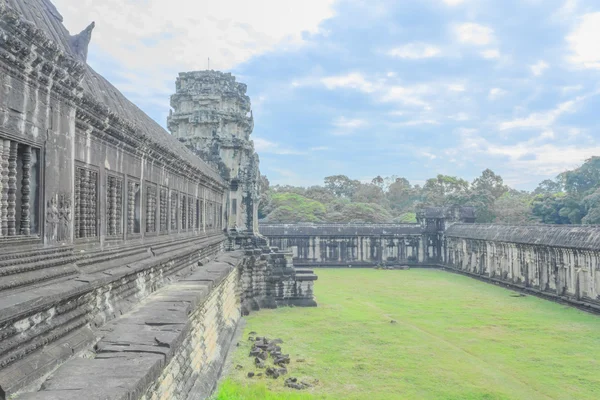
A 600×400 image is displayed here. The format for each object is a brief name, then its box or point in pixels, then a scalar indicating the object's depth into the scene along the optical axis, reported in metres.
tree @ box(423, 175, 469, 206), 73.25
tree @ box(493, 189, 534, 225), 48.85
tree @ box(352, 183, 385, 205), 86.62
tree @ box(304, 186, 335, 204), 77.88
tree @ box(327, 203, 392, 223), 64.38
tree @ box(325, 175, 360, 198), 95.37
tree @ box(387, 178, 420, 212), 87.38
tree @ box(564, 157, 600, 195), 48.75
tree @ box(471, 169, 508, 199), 65.94
